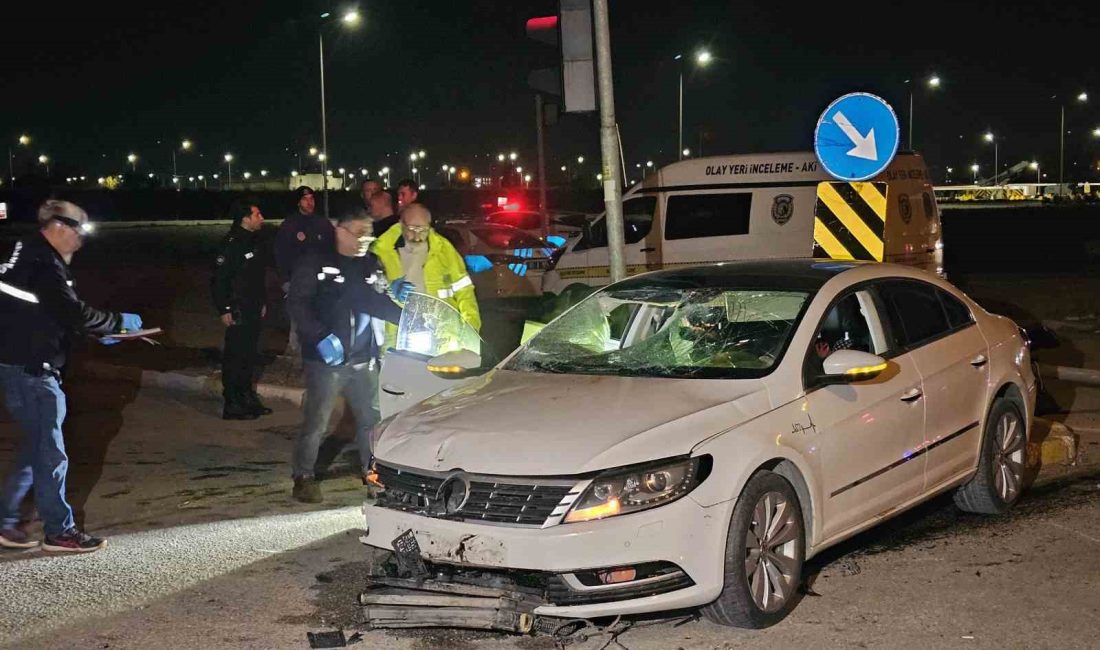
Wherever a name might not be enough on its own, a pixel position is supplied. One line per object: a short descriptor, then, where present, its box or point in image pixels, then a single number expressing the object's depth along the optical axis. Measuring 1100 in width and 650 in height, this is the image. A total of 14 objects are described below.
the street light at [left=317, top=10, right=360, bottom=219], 25.95
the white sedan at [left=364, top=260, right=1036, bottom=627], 4.68
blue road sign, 8.93
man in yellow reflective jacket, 8.13
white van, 15.48
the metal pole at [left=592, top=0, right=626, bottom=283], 9.00
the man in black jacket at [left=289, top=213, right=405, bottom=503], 7.61
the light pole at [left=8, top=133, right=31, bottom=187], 132.75
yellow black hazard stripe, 9.28
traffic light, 8.98
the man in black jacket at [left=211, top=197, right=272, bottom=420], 10.38
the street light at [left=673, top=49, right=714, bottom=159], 34.69
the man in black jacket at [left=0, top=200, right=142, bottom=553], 6.23
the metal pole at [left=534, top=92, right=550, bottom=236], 14.24
